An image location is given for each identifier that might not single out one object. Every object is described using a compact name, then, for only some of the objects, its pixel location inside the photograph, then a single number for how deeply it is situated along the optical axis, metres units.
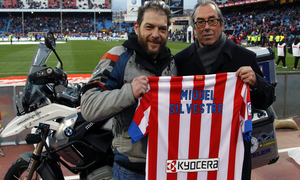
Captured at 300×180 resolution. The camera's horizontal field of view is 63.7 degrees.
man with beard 1.63
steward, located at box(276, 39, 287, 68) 12.51
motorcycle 2.14
